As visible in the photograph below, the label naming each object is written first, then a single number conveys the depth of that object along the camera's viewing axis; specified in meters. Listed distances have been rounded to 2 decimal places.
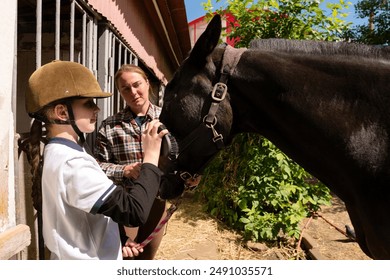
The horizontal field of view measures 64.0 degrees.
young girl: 1.18
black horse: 1.48
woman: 2.38
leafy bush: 3.99
